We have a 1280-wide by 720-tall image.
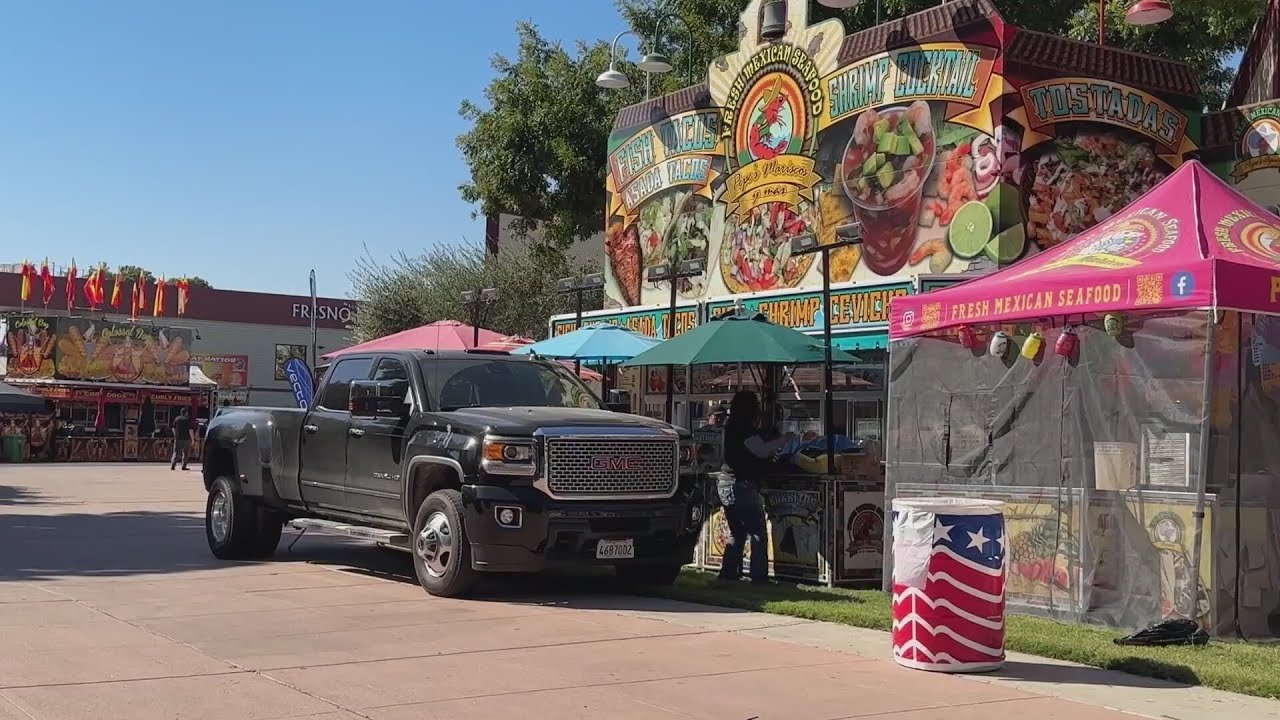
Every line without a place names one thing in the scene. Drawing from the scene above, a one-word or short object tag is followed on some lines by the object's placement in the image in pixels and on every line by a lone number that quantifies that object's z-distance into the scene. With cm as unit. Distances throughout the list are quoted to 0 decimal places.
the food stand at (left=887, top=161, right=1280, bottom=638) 877
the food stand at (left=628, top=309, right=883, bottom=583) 1176
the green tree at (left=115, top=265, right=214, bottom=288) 11969
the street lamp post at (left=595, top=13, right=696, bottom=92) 1877
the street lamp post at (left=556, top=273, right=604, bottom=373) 1750
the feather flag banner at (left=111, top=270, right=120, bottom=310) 5159
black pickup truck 1024
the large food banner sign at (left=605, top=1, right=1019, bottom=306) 1460
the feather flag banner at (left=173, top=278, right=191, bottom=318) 5519
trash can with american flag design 786
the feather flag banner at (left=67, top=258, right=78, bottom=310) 4930
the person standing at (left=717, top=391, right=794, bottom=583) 1178
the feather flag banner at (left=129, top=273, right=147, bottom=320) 5129
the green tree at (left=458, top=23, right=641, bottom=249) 2942
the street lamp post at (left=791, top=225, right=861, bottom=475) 1204
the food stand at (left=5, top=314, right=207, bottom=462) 4525
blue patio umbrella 1488
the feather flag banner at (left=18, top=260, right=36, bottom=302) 5093
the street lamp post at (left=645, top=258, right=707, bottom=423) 1579
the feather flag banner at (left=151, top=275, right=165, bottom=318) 5456
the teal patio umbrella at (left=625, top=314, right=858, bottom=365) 1235
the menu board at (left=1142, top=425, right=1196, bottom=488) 887
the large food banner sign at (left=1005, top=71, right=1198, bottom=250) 1436
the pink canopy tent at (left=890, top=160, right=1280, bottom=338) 871
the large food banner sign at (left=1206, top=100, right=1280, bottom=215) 1464
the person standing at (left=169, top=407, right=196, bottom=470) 3906
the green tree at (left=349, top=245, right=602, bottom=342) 3456
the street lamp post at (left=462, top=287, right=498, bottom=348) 1803
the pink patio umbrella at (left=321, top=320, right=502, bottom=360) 1938
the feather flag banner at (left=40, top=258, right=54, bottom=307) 5193
